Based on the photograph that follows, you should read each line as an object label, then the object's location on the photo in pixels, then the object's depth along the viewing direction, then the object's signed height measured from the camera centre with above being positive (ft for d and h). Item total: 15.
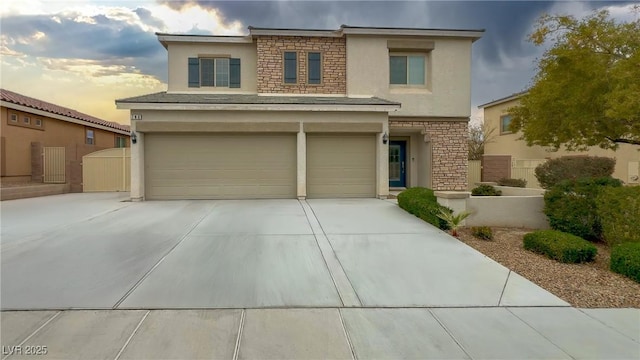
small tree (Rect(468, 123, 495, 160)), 95.35 +8.97
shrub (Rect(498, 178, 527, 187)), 58.08 -1.64
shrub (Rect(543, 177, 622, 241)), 27.96 -2.81
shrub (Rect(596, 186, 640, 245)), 22.74 -2.77
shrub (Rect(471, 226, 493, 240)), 27.07 -4.73
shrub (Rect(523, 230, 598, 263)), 21.39 -4.68
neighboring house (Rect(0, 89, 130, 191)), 53.01 +5.59
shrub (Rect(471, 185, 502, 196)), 48.60 -2.61
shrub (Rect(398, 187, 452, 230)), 29.43 -3.05
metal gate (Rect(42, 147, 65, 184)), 57.16 +0.97
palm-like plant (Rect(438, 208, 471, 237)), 27.22 -3.64
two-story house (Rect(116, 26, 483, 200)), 45.03 +7.59
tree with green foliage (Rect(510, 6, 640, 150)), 25.38 +7.19
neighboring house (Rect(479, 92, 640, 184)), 66.23 +5.37
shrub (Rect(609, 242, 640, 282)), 18.30 -4.72
